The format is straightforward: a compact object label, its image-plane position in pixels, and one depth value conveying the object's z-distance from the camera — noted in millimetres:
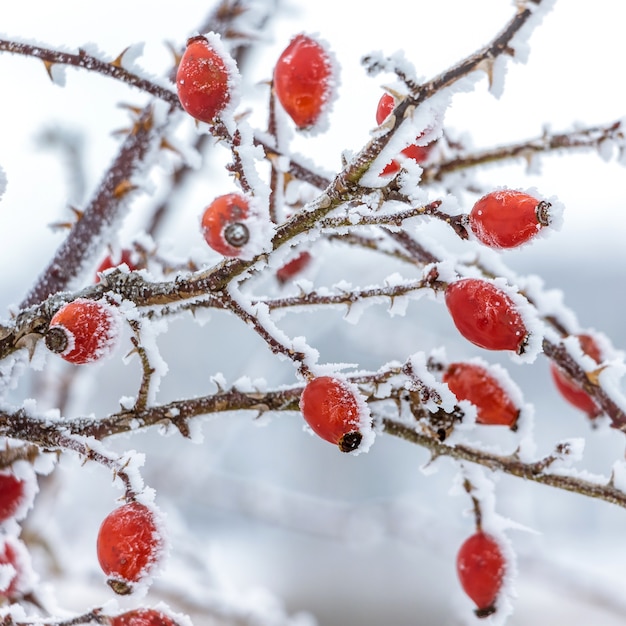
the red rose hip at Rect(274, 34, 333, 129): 496
